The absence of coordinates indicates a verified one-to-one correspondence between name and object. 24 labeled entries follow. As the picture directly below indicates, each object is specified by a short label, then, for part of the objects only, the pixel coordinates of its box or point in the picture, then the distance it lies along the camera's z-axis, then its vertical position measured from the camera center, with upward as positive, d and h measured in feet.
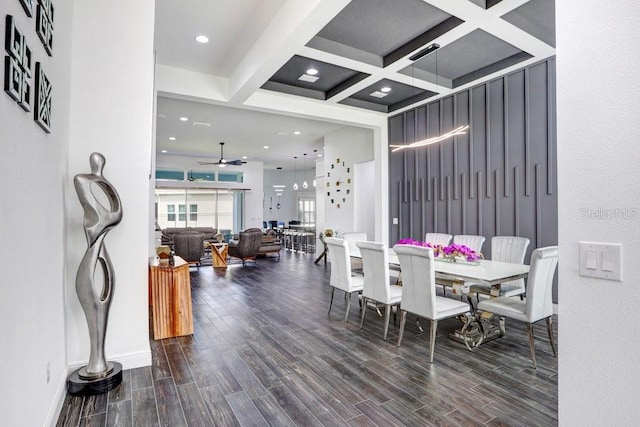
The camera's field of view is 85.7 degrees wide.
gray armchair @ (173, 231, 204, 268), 25.11 -2.10
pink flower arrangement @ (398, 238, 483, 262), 12.04 -1.30
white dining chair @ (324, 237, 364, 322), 12.94 -2.07
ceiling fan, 33.53 +5.44
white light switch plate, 3.26 -0.42
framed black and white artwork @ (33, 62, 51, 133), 5.40 +1.94
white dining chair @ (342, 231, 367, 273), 17.63 -1.07
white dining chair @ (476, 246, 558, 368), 8.96 -2.25
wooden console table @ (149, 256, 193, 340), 11.33 -2.78
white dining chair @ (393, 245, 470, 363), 9.70 -2.19
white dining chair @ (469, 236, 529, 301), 11.72 -1.53
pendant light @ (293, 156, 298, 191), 43.50 +7.33
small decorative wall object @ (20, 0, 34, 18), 4.71 +2.95
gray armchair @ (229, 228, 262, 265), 27.27 -2.29
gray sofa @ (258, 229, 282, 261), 30.90 -2.55
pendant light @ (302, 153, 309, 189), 41.81 +7.30
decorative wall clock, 27.89 +2.85
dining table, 9.97 -1.77
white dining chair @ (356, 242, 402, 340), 11.29 -2.03
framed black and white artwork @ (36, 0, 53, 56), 5.49 +3.26
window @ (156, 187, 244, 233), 42.16 +1.18
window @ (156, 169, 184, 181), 41.32 +5.11
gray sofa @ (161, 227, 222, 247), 32.91 -1.69
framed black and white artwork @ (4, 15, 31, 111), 4.14 +1.96
